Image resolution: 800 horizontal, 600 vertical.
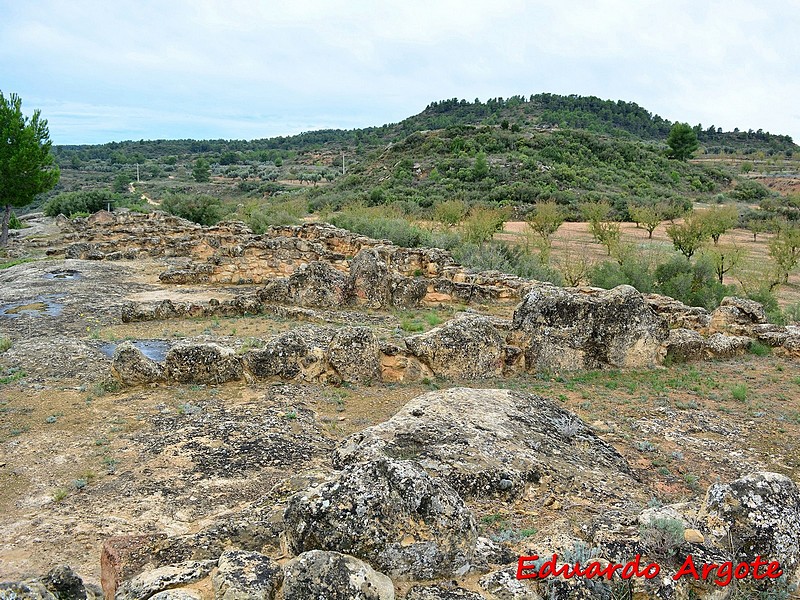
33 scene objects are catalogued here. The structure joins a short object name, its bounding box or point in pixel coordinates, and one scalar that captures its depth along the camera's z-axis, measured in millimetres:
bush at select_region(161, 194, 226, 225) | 39375
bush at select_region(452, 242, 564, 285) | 22609
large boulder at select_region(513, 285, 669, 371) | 11906
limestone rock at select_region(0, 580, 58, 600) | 3467
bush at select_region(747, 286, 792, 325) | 18447
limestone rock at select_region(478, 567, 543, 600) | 3844
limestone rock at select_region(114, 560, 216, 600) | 3824
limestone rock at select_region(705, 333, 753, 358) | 13164
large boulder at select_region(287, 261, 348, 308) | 17797
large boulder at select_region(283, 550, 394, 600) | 3484
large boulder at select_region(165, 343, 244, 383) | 10172
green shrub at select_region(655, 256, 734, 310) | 20219
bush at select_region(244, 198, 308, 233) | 32906
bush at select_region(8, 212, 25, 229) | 38812
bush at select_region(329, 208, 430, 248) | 27875
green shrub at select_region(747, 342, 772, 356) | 13773
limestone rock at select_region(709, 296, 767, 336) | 15469
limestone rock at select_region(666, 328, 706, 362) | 12773
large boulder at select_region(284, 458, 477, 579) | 3959
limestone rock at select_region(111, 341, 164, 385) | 9873
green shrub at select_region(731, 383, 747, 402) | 10211
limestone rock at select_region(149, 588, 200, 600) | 3592
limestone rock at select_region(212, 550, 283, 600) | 3551
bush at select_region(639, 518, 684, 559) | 4164
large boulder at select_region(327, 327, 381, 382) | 10711
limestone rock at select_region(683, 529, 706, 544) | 4379
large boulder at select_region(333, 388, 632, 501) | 6195
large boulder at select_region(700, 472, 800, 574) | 4355
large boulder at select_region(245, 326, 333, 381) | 10422
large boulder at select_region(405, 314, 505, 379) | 11117
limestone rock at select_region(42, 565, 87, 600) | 4062
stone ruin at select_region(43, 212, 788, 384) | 10609
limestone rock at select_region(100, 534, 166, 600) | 4547
